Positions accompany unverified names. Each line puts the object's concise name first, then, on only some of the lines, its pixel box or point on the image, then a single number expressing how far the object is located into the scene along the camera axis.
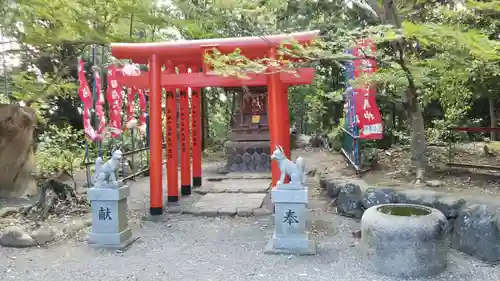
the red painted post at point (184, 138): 9.12
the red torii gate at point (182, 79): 6.79
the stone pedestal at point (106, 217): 6.05
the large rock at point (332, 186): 8.22
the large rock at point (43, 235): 6.16
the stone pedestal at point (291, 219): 5.55
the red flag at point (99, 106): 8.34
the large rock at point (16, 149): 8.91
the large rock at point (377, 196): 6.62
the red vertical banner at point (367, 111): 8.16
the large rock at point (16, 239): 6.04
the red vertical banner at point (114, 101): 8.49
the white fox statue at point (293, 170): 5.56
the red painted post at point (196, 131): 9.84
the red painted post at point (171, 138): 8.37
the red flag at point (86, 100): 8.00
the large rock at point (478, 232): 5.10
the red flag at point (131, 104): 10.03
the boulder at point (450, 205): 5.75
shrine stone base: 13.06
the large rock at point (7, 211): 7.51
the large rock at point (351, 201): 7.20
